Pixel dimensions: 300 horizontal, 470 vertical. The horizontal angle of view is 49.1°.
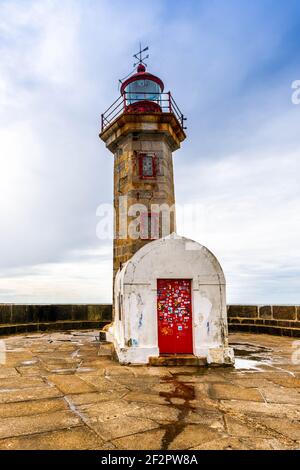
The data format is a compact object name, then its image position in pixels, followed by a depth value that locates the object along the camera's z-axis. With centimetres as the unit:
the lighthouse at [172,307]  750
